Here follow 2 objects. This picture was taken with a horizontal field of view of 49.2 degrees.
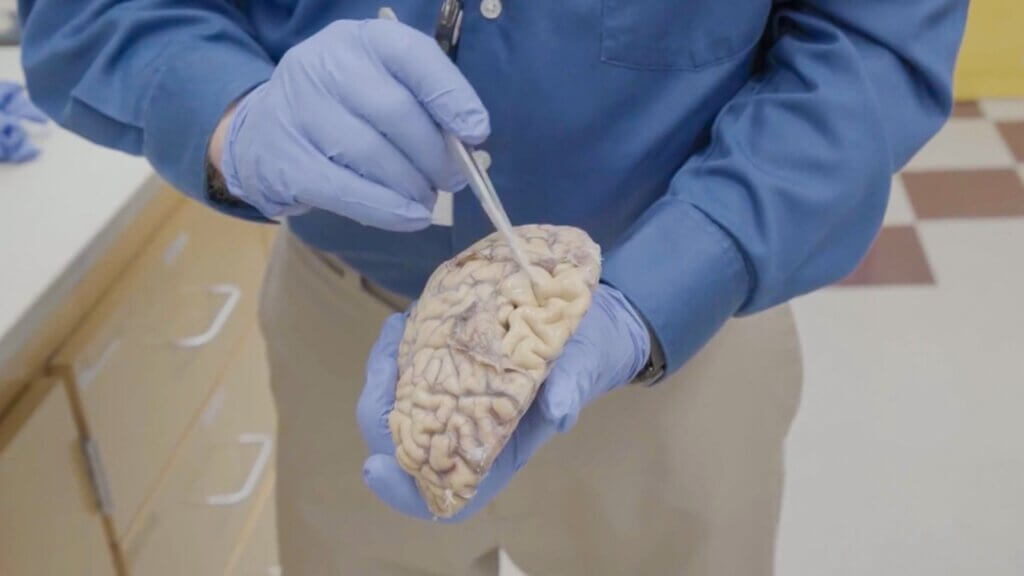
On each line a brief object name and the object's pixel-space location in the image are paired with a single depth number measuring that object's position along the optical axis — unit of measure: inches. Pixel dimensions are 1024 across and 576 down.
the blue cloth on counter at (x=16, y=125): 38.6
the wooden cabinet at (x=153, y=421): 33.7
